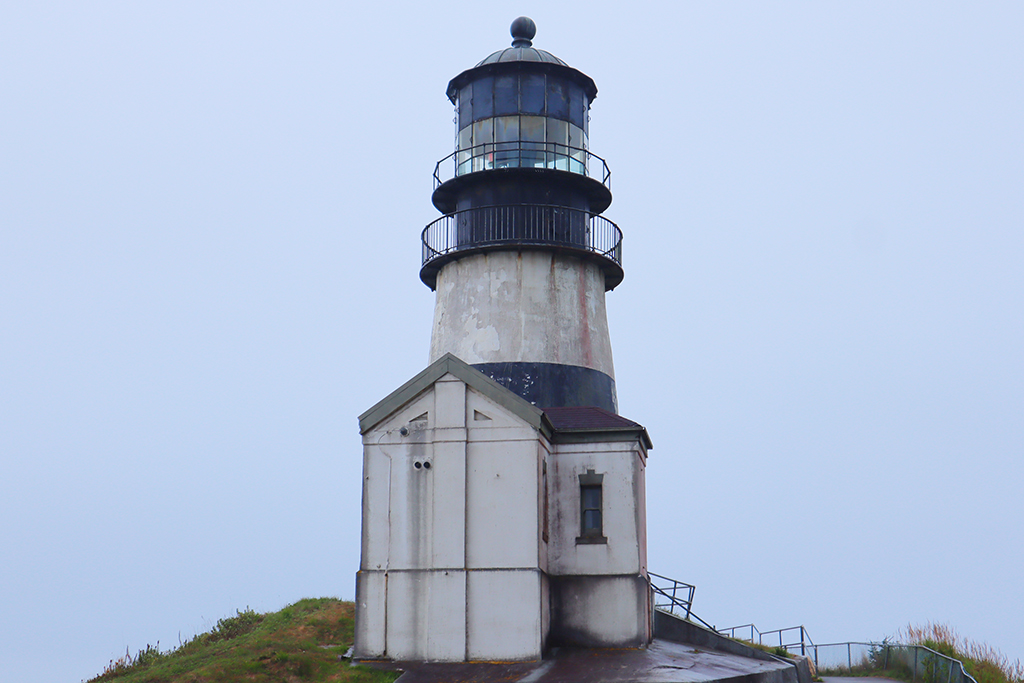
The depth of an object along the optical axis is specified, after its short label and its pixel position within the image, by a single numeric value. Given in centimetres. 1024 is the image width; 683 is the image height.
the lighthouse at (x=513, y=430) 1897
